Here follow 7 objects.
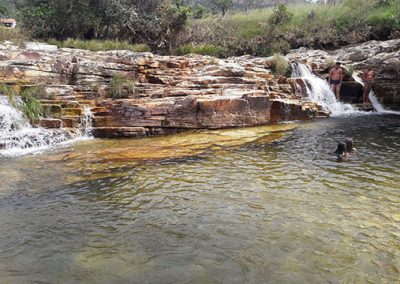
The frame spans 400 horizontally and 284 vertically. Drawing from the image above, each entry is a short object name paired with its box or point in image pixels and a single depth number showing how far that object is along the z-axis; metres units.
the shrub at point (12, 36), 15.07
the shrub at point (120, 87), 10.77
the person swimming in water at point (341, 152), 7.12
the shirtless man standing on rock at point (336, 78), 14.26
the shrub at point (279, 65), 14.17
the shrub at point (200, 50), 19.78
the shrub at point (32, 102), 9.27
